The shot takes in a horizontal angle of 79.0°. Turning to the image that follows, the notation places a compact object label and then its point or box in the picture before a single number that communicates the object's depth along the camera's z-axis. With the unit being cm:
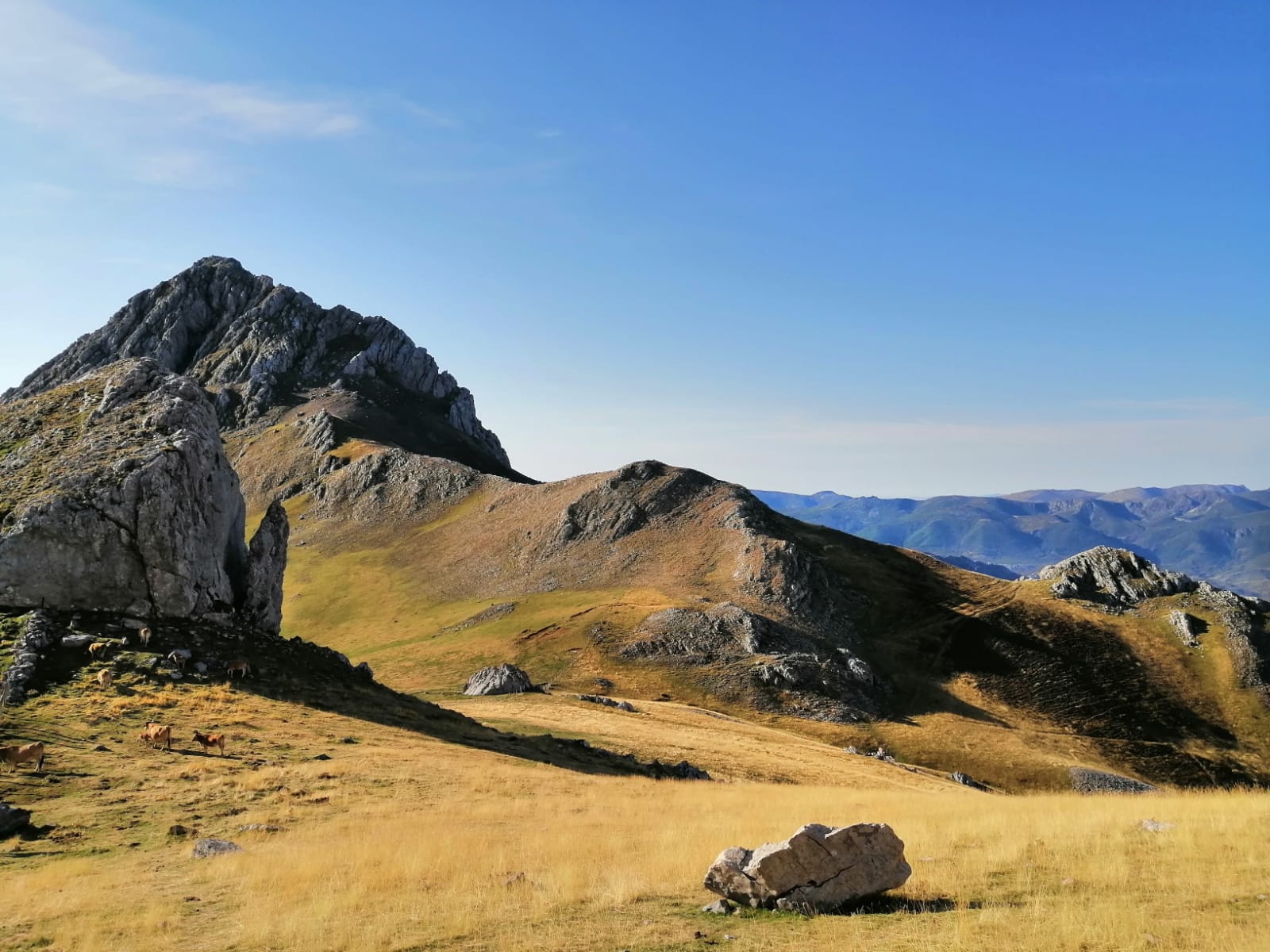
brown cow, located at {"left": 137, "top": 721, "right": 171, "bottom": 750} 3070
